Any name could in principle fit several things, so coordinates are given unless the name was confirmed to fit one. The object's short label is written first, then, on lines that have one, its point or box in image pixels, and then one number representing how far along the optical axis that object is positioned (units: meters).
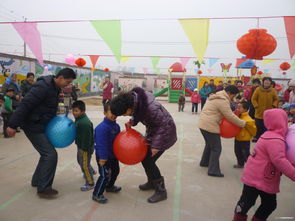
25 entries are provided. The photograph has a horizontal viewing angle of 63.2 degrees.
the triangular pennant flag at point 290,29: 6.55
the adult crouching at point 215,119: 3.81
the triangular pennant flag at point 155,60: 17.83
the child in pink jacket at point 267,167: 2.15
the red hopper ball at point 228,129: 3.89
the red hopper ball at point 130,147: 2.77
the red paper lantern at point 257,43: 6.96
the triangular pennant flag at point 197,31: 7.43
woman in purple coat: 2.66
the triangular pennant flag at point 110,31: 7.93
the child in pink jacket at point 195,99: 12.70
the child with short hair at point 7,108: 6.44
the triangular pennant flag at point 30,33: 7.92
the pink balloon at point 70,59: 15.38
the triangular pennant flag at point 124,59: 15.53
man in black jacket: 2.92
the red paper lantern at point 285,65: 16.38
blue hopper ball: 3.04
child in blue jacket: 2.87
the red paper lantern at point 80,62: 15.00
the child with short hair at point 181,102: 13.52
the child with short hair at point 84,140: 3.21
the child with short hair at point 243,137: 4.20
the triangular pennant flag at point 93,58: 15.34
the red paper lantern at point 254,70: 10.96
